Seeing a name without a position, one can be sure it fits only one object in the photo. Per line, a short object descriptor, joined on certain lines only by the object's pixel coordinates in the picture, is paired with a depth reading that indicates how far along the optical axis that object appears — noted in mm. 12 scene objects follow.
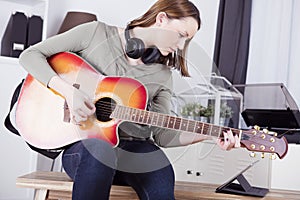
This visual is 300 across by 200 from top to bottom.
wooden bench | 1282
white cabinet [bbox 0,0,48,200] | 2162
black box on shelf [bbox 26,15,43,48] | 2242
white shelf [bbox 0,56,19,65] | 2139
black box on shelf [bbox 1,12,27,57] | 2213
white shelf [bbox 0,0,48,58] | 2307
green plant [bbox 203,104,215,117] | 2148
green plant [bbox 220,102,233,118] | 2238
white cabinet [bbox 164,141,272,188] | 2035
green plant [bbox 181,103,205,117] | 1754
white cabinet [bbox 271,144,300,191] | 1918
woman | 1222
